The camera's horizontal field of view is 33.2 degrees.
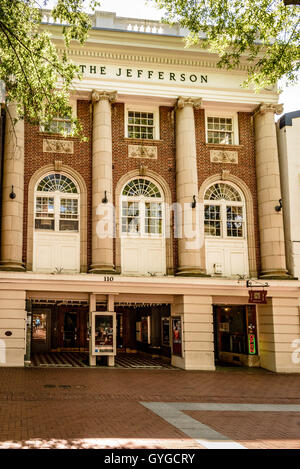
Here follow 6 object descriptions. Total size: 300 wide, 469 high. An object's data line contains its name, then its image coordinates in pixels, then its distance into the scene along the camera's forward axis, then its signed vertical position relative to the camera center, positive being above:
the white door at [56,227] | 20.05 +3.45
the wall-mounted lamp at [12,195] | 19.20 +4.47
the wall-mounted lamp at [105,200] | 20.06 +4.41
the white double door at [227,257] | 21.30 +2.23
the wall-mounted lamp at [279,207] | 21.28 +4.26
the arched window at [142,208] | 21.03 +4.31
